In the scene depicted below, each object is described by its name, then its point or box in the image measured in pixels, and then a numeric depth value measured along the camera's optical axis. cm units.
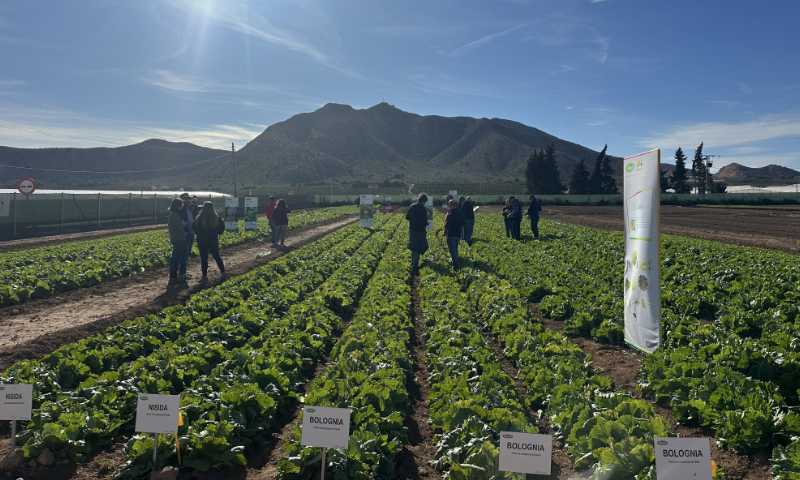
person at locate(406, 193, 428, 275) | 1917
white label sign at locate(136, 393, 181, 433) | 561
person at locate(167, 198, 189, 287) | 1695
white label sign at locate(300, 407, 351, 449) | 520
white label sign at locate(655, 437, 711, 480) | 462
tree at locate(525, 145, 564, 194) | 10594
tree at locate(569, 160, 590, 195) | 10194
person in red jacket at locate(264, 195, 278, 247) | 2808
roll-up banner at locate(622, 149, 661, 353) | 764
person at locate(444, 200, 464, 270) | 1912
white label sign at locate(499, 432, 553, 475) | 478
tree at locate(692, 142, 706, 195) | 12014
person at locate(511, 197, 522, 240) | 2843
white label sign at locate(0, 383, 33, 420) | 608
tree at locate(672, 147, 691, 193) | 10875
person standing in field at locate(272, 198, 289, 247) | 2717
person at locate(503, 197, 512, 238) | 2903
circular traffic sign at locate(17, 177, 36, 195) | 2993
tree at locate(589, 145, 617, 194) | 10088
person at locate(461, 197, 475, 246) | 2383
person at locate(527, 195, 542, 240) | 2855
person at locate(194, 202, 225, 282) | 1795
